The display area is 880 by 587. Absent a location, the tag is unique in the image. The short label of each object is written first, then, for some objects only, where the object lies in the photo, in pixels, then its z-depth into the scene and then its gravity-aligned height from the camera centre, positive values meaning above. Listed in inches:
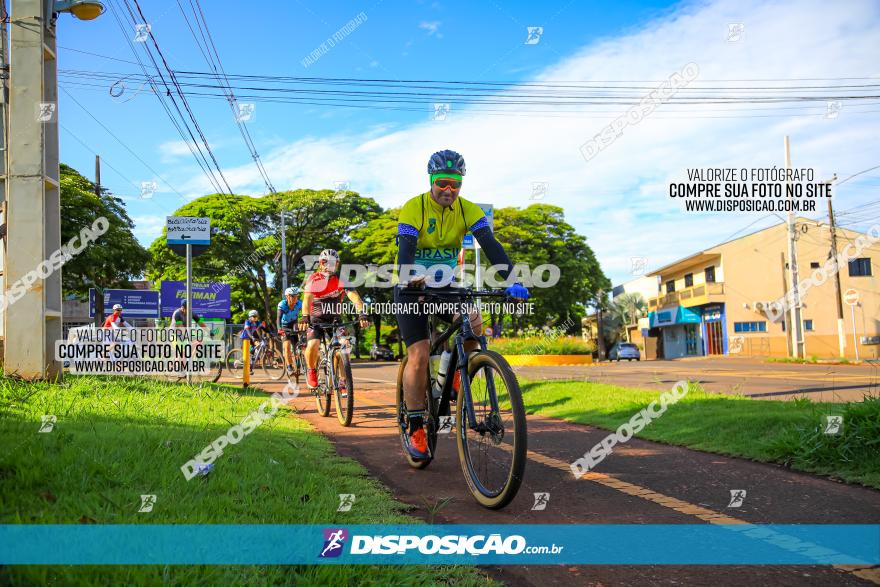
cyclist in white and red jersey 313.0 +20.6
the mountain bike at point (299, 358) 434.6 -16.6
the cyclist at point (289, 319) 466.1 +13.2
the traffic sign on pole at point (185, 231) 422.6 +76.7
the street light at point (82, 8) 299.3 +167.4
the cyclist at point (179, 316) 501.7 +20.8
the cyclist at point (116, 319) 566.7 +21.8
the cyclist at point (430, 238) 165.2 +25.9
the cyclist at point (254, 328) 620.7 +9.4
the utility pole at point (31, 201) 283.1 +68.7
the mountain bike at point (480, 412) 128.1 -20.0
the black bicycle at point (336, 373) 276.2 -18.9
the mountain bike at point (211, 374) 448.5 -27.2
